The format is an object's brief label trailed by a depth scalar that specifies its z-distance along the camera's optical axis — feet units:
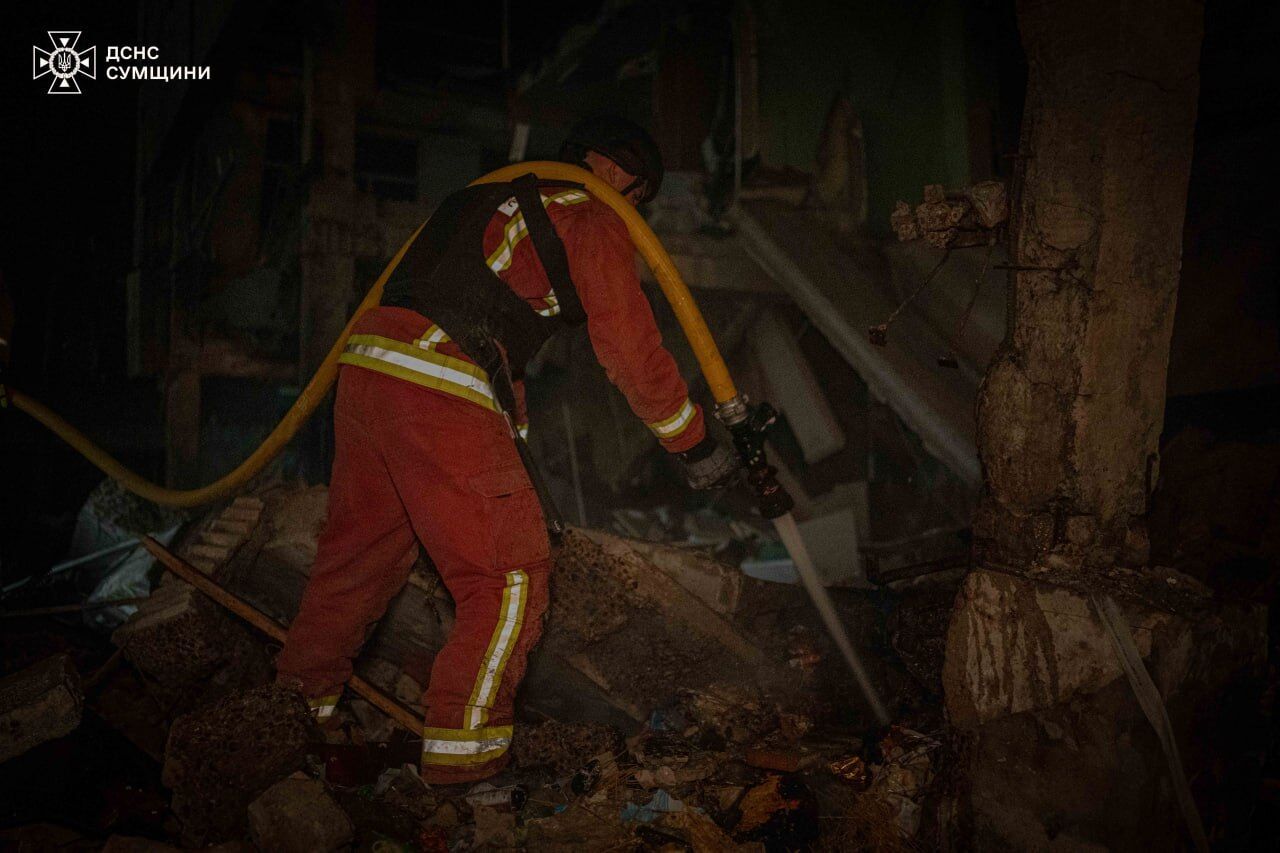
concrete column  6.63
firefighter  7.69
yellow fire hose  8.87
